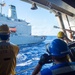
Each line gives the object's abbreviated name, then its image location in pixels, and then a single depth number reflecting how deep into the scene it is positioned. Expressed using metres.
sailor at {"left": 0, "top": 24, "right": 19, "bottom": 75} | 1.25
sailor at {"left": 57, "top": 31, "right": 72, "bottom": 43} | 2.11
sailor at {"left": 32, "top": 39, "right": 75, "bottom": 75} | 0.81
